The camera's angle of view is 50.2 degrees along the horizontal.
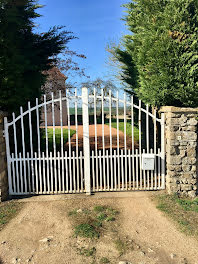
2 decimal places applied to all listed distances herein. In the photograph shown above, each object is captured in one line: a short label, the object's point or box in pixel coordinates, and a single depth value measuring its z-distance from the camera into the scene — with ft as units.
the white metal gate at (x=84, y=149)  15.75
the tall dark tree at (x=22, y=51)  15.98
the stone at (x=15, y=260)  9.48
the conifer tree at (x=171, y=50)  14.74
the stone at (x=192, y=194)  15.93
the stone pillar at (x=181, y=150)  15.40
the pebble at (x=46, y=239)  10.90
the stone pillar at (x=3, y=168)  15.39
